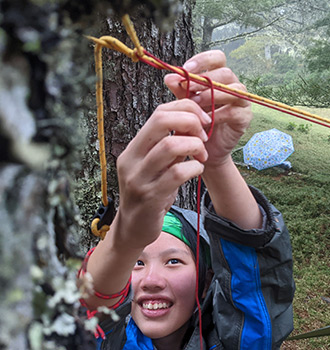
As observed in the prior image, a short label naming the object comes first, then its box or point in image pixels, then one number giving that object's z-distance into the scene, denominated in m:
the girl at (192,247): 0.64
